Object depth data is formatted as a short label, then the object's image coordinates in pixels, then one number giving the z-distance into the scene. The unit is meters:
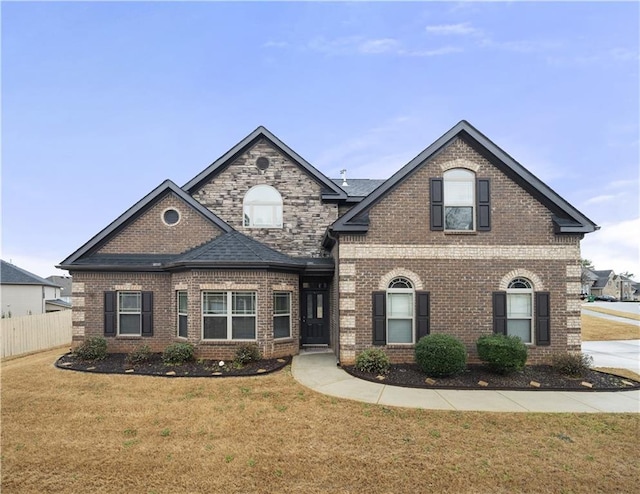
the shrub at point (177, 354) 11.45
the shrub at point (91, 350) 12.32
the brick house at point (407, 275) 11.33
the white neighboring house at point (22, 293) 34.06
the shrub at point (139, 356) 11.69
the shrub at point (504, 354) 10.06
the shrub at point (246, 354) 11.29
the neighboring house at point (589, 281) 83.83
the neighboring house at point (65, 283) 61.44
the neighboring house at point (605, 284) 85.25
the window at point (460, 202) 11.55
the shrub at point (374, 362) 10.50
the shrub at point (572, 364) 10.39
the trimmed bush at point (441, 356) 9.73
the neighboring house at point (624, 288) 90.25
